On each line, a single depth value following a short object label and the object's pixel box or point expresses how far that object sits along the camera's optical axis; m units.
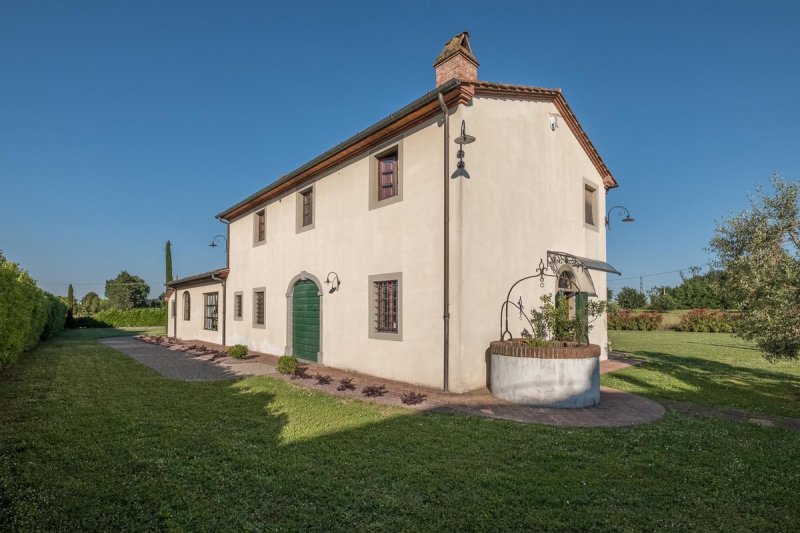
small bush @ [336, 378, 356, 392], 8.73
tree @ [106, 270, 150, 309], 56.66
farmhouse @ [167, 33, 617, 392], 8.62
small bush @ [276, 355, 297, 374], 10.57
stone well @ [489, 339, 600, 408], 7.47
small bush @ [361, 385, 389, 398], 8.11
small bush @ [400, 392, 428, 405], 7.45
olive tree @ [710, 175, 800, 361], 7.25
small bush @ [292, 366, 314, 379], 10.23
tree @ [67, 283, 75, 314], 44.62
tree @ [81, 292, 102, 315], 51.38
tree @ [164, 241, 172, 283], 43.35
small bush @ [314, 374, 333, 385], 9.48
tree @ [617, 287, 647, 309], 48.59
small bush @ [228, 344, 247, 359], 13.74
